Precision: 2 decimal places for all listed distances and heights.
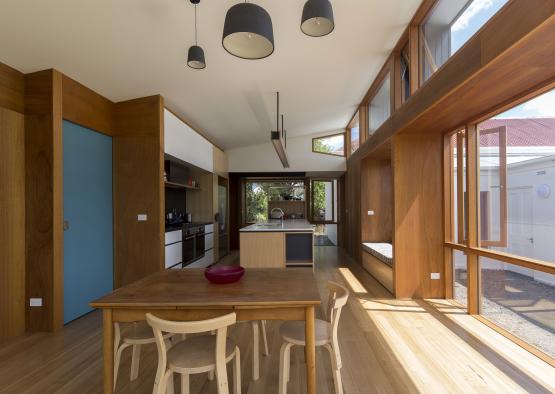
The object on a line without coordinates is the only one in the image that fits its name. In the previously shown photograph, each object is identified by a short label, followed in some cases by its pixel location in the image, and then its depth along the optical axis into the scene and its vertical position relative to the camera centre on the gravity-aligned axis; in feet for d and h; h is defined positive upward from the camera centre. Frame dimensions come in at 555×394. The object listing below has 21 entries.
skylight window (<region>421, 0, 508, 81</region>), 8.09 +5.22
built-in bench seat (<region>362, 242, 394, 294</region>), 14.66 -3.45
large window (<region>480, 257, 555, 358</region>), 8.45 -3.26
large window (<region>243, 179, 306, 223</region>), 30.81 +0.01
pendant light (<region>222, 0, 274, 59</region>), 5.12 +2.91
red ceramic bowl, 6.65 -1.66
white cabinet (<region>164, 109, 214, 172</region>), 14.38 +3.03
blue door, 10.89 -0.71
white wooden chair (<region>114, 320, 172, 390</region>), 6.46 -2.93
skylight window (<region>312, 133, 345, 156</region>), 27.04 +4.74
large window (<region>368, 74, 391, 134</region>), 15.71 +5.09
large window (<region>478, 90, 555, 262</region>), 8.24 +0.52
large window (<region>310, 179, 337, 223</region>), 31.35 -0.23
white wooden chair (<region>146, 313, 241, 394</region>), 4.73 -2.80
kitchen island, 16.52 -2.57
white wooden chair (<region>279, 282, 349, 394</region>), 6.13 -2.91
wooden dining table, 5.48 -1.89
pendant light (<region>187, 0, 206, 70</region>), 8.08 +3.75
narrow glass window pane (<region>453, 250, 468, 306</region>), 12.13 -3.29
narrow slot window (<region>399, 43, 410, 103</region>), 13.01 +5.41
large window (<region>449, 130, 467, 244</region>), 12.20 +0.50
